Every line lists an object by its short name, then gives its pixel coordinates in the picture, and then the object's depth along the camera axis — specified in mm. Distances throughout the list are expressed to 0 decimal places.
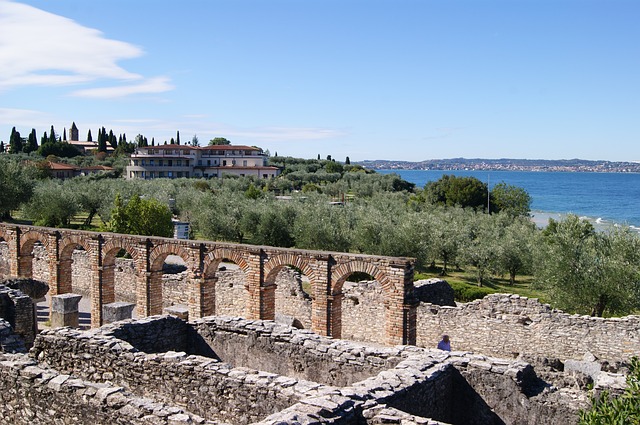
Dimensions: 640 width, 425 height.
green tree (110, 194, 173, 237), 33688
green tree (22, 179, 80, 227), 44906
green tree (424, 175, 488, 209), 66000
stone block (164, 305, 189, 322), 15289
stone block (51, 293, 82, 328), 17859
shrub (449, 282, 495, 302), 24359
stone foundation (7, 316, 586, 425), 7367
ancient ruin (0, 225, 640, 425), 8023
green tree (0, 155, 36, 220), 44156
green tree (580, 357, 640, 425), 5793
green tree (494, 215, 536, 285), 31422
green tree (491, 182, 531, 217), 66238
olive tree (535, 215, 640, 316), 20281
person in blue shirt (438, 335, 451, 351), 13449
